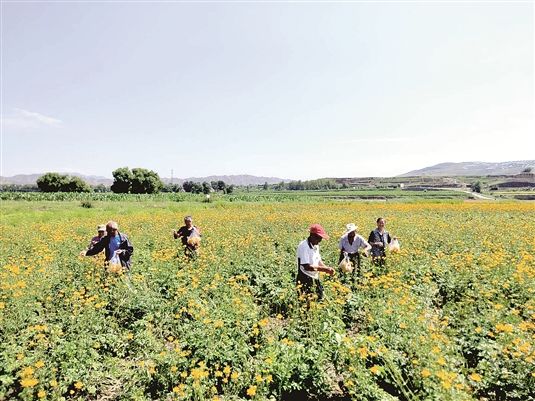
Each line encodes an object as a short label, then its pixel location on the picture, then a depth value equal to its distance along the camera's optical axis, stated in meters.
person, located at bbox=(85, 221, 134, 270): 7.86
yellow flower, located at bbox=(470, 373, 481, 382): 3.65
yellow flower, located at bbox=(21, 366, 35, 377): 3.74
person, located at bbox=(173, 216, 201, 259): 9.49
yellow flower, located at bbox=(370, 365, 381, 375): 4.05
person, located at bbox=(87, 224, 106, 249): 8.61
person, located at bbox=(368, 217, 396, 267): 9.17
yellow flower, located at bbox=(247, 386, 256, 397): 3.71
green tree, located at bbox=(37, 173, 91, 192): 90.12
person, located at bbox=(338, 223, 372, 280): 8.54
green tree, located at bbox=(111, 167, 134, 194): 89.75
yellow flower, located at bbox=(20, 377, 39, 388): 3.62
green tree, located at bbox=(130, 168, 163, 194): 91.44
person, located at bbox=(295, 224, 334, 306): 6.27
